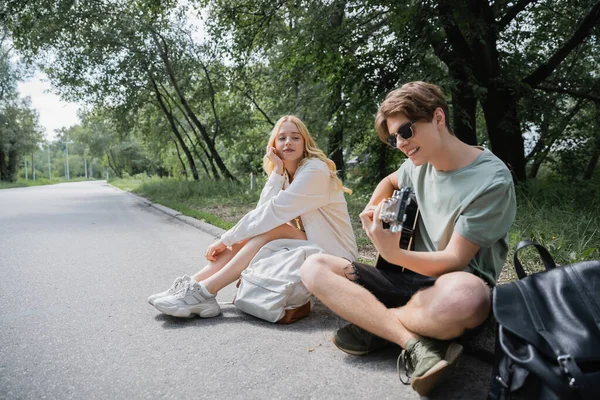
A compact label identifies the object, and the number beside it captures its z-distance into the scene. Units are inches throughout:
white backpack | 115.1
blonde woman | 120.3
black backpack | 56.0
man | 77.1
